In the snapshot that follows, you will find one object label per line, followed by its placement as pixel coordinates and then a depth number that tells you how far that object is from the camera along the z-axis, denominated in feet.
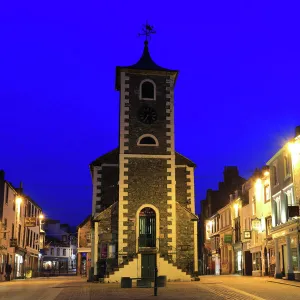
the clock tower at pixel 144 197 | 89.24
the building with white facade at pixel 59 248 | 250.78
